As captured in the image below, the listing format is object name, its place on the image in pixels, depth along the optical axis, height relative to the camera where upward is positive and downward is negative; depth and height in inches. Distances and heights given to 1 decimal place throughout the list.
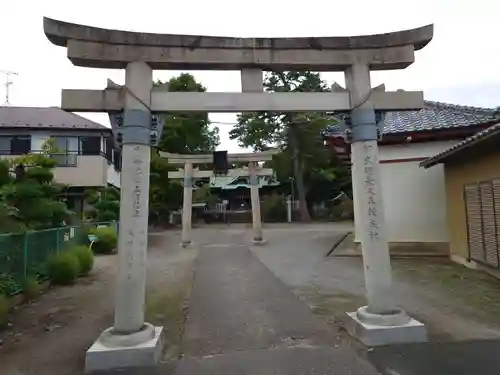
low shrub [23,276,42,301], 326.3 -50.9
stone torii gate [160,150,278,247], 751.7 +78.7
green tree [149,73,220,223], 1043.9 +194.0
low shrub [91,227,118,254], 624.7 -30.4
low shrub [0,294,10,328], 252.7 -52.6
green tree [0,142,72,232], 347.9 +23.7
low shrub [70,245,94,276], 433.0 -38.6
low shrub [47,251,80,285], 387.2 -43.7
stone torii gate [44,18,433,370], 203.6 +58.8
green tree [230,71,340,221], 1292.3 +236.0
